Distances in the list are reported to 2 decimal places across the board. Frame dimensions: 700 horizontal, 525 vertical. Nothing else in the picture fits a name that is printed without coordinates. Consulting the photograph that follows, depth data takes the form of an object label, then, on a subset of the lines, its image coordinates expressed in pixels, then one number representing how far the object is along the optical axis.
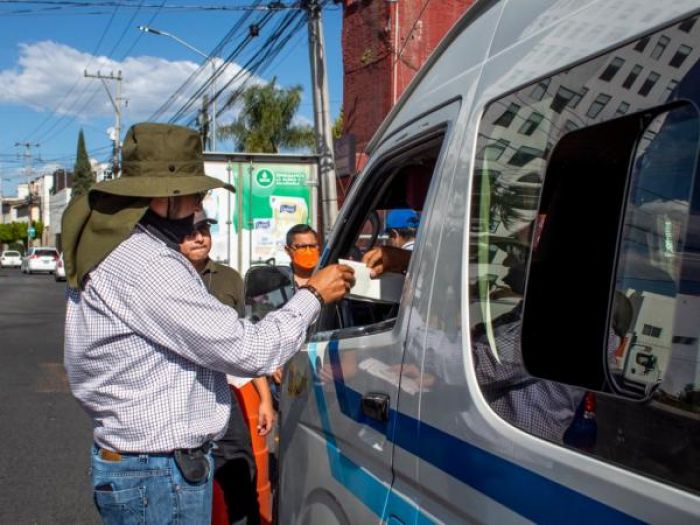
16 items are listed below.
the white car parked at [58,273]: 31.84
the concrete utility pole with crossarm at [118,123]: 40.49
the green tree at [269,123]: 27.80
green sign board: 11.69
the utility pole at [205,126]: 26.06
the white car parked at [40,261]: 39.12
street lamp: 18.97
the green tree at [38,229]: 77.30
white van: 1.26
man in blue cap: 2.83
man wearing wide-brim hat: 2.05
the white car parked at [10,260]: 51.75
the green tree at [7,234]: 82.88
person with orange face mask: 4.79
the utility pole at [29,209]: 88.56
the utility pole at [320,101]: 12.01
